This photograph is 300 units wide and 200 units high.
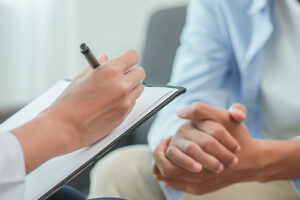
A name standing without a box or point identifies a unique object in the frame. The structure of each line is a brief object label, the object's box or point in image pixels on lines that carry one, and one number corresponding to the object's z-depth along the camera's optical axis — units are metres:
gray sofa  1.31
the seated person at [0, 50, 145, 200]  0.69
